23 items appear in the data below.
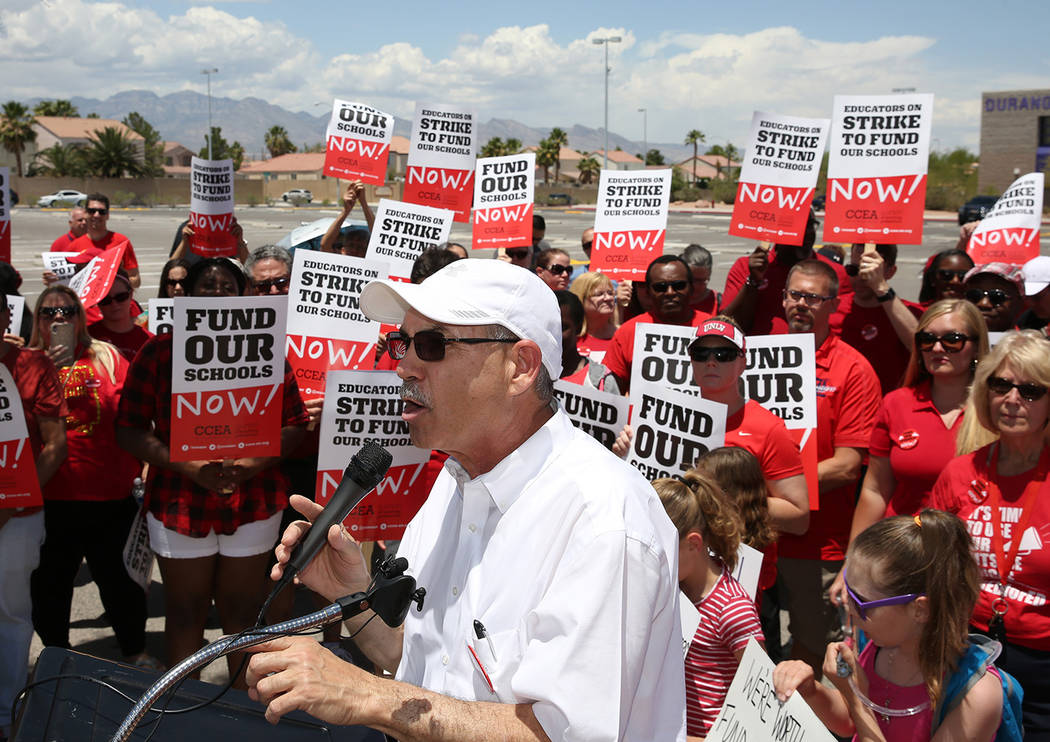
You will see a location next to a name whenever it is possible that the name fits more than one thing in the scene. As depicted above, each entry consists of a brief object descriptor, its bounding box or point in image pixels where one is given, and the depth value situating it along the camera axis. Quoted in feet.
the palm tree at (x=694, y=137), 431.84
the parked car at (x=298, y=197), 230.27
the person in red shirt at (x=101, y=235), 30.66
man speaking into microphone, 5.48
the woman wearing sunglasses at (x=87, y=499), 16.28
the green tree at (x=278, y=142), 405.59
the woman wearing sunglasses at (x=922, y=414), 13.76
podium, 6.11
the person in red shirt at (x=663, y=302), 18.94
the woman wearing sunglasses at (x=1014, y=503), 10.62
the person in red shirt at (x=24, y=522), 14.07
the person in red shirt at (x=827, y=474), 15.28
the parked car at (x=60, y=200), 189.28
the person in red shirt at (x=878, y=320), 18.89
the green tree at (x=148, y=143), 238.48
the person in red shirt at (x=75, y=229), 31.60
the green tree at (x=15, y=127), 248.11
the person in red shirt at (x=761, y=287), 21.70
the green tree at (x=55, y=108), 357.30
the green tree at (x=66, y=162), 232.53
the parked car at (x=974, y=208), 139.51
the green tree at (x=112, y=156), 227.61
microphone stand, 4.88
